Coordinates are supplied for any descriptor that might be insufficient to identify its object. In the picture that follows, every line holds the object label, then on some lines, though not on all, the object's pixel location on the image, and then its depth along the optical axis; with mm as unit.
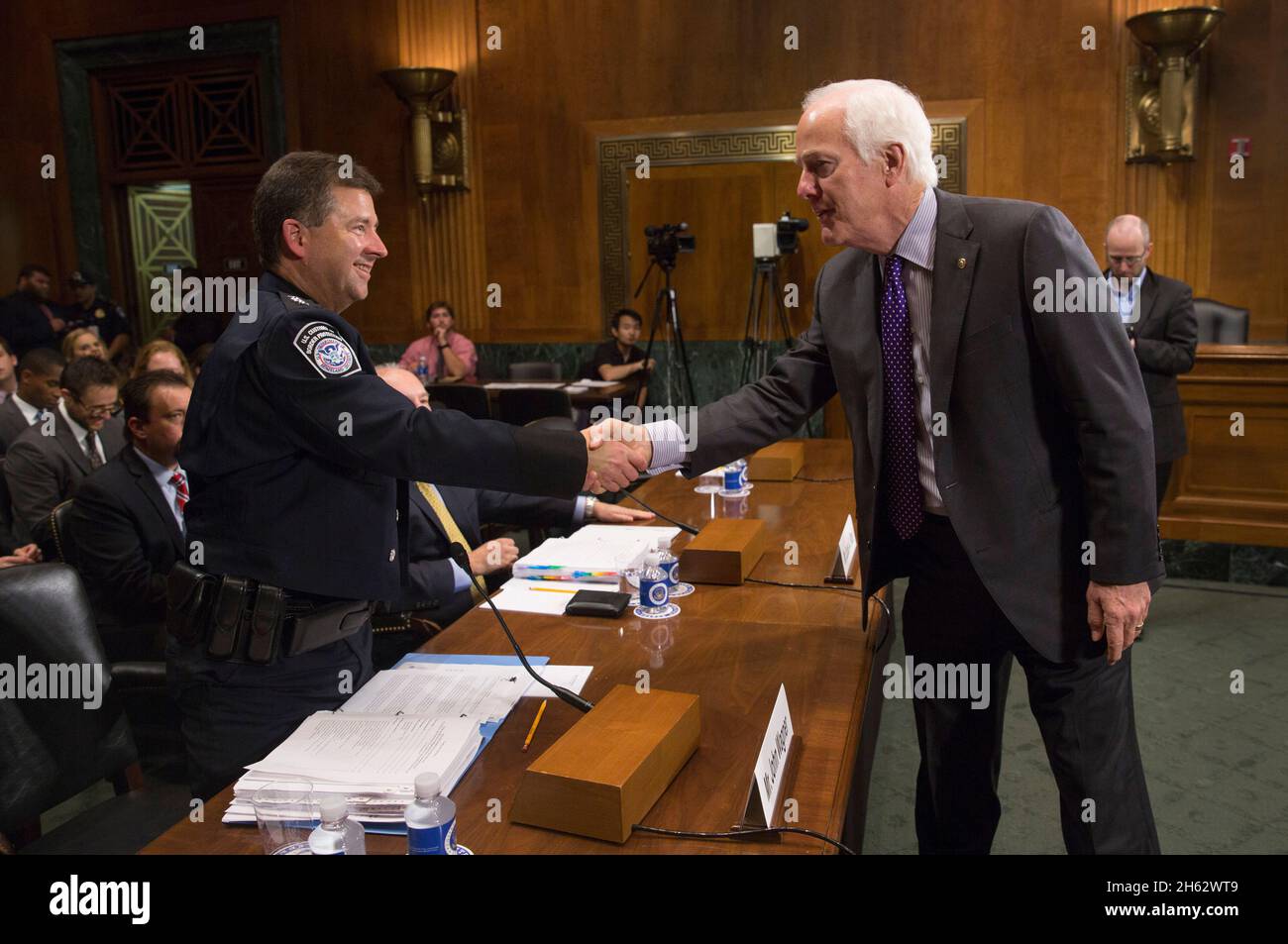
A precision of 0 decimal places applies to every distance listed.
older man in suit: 1556
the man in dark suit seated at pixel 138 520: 2664
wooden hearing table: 1244
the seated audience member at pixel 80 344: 4988
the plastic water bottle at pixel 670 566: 2127
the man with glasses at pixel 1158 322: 4086
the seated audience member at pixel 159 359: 3889
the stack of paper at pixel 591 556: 2291
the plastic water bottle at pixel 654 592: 2062
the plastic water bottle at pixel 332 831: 1097
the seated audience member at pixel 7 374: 4762
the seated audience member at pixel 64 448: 3436
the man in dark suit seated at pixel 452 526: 2580
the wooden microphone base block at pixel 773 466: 3418
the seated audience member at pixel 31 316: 7047
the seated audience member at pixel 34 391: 4117
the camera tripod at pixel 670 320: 6730
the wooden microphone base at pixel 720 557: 2240
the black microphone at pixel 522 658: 1575
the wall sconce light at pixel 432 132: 7246
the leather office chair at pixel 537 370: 7008
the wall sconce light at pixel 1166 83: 5809
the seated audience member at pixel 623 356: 6816
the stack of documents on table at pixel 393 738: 1288
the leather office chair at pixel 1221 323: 5555
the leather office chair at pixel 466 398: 5457
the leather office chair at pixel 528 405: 5000
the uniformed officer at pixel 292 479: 1622
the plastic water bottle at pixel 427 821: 1104
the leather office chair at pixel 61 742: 1690
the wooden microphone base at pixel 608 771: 1198
